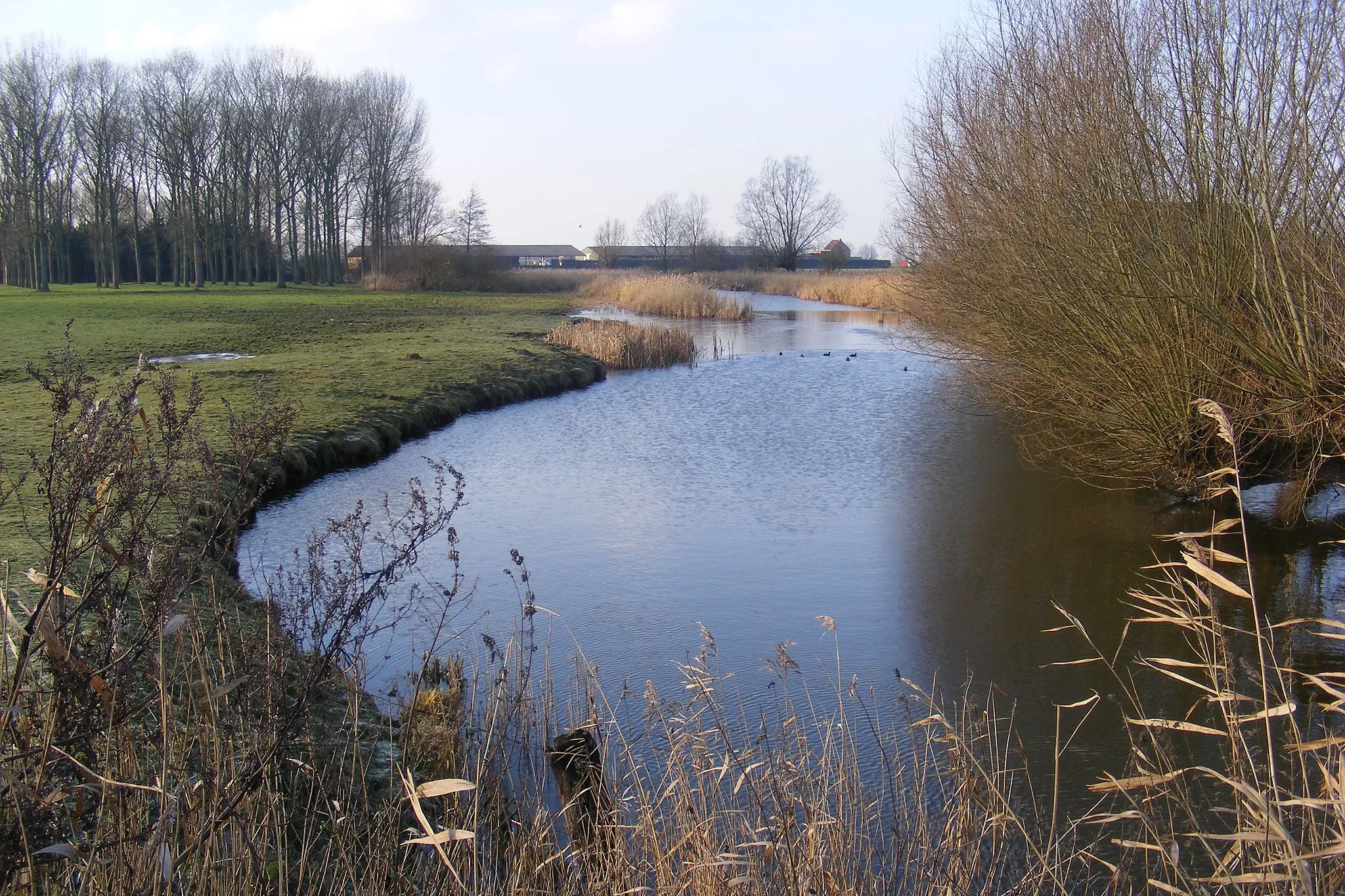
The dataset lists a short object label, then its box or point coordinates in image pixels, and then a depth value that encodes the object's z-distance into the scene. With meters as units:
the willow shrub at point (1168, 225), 6.51
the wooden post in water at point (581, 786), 3.35
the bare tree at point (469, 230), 51.59
